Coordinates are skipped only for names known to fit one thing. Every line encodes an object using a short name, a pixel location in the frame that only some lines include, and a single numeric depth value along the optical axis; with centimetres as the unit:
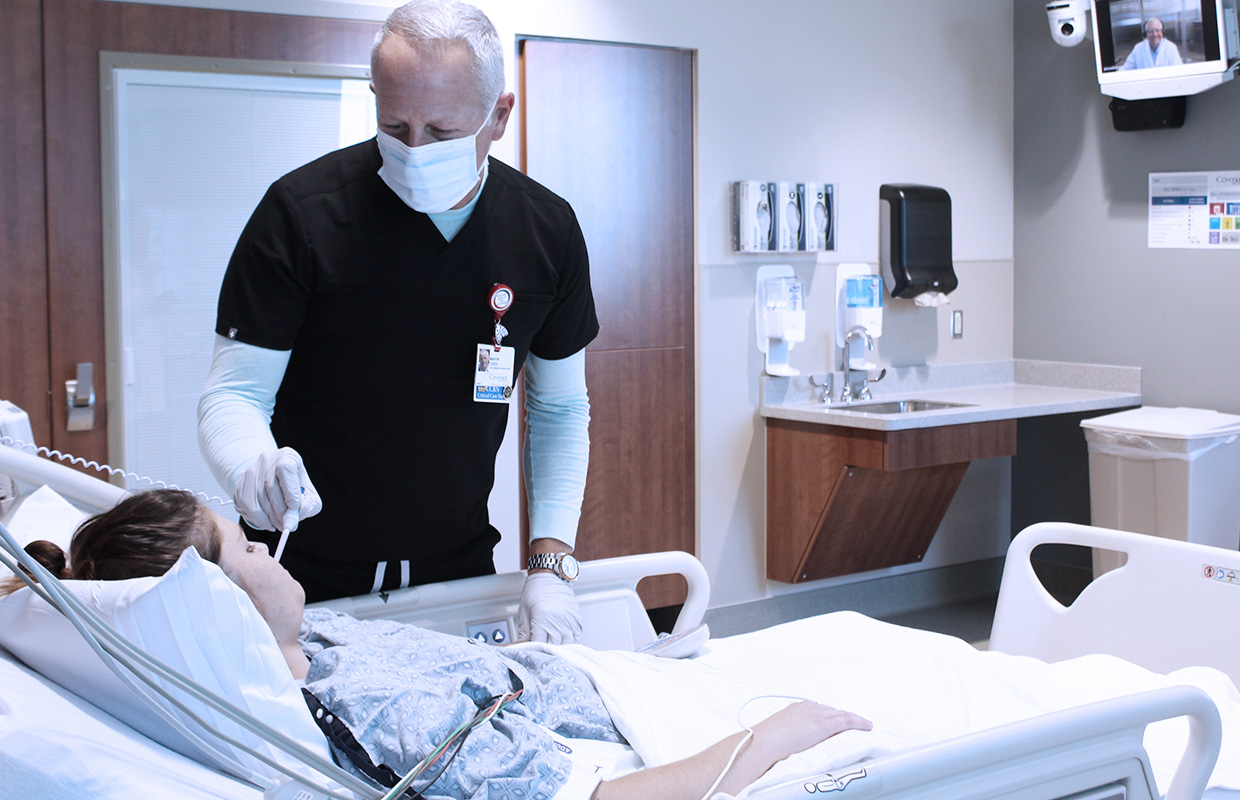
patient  125
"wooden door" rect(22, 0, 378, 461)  289
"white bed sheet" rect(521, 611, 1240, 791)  149
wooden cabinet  373
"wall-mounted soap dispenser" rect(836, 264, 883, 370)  418
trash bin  371
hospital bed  113
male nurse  156
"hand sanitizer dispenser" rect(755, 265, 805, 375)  402
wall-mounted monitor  378
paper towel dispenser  428
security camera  407
